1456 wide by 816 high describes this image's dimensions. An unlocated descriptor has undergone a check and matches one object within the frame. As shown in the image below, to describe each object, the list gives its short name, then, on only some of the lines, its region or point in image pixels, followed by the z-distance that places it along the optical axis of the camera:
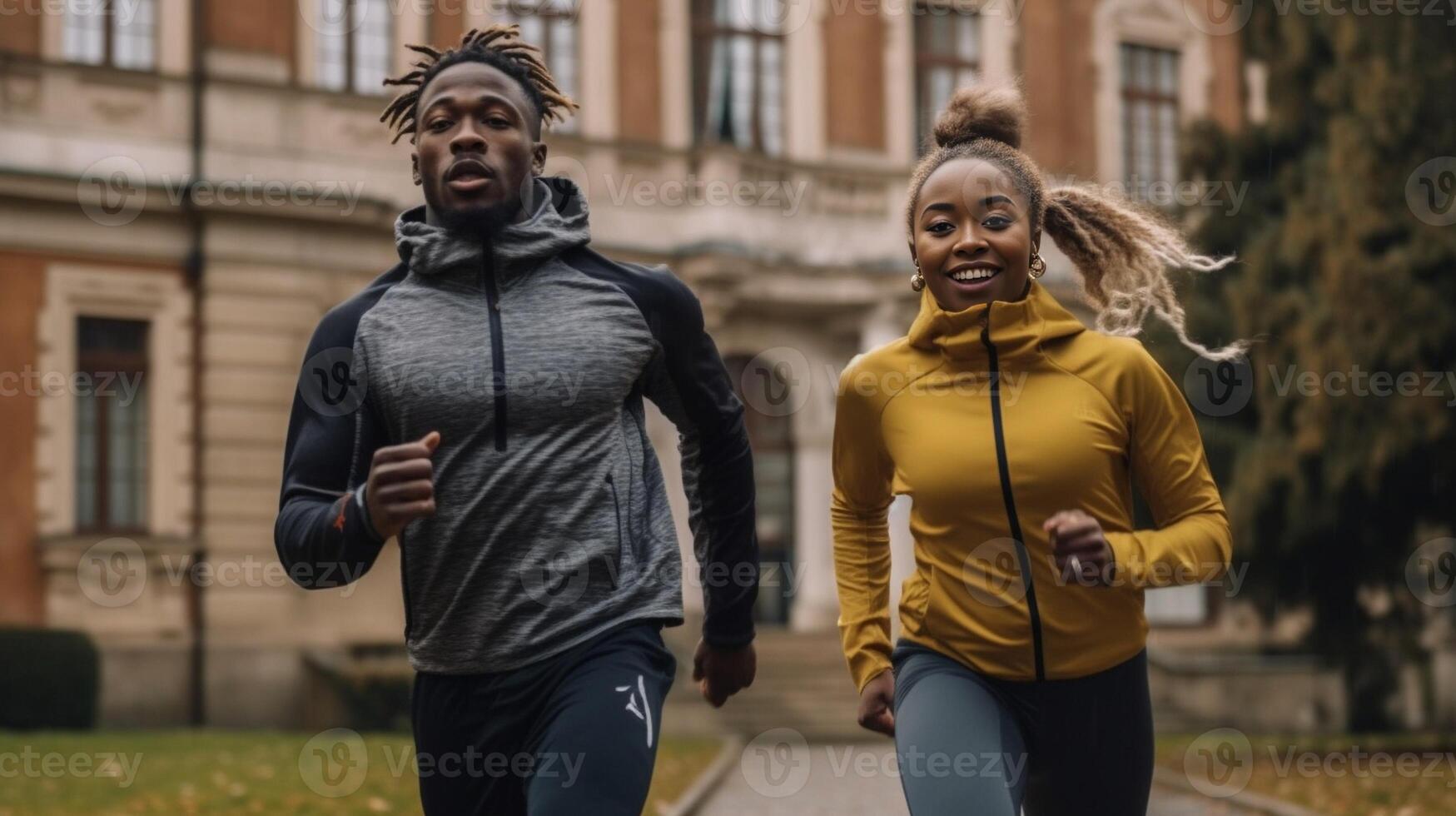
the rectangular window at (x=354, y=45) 22.16
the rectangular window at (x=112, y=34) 20.58
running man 4.23
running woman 4.52
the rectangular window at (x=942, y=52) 26.62
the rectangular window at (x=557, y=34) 23.56
